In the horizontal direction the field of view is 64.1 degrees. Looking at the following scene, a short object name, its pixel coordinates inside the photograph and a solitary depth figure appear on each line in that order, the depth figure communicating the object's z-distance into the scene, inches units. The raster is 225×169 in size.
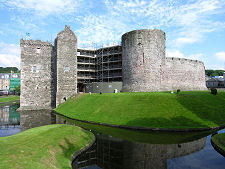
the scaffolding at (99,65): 1957.4
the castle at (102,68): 1590.8
